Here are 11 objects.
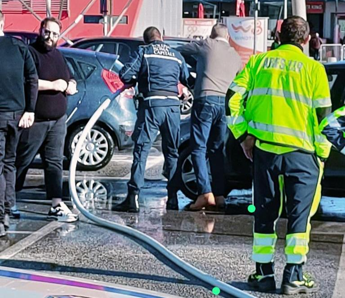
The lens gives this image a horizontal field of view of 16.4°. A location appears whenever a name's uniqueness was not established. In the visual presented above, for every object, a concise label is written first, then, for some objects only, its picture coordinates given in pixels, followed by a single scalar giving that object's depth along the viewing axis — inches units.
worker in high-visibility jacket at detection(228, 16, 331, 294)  321.2
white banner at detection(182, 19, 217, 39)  1477.4
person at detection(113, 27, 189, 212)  470.0
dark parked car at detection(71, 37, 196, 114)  790.2
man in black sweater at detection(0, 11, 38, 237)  406.3
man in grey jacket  476.2
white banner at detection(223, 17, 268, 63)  1164.3
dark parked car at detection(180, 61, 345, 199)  467.8
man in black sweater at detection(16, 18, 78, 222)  434.2
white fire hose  326.5
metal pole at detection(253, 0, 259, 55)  1124.1
